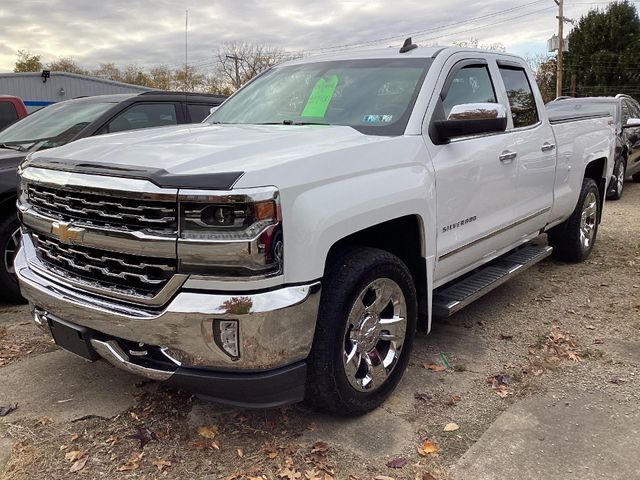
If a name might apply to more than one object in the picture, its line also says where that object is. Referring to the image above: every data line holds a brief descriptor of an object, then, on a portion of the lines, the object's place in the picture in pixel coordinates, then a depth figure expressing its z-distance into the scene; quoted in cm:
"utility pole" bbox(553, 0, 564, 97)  3125
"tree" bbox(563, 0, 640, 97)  3434
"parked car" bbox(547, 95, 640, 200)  1009
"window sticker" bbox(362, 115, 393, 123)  344
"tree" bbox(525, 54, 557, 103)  3934
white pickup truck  242
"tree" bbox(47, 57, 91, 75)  5906
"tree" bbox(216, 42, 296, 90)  5184
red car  808
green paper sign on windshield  380
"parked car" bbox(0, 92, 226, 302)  469
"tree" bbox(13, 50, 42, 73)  5947
